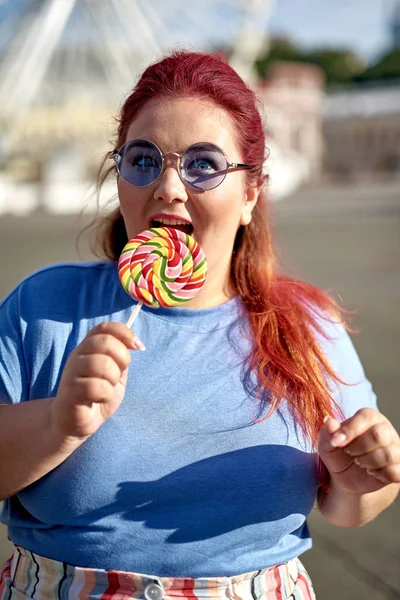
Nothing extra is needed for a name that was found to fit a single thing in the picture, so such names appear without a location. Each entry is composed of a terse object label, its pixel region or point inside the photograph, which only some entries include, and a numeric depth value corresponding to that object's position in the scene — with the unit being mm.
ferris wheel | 28953
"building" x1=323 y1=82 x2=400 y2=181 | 64000
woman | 1439
